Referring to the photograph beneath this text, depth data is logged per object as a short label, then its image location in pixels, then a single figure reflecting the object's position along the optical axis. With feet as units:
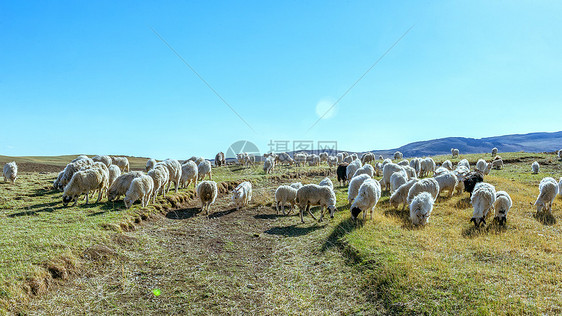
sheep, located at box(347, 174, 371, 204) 51.26
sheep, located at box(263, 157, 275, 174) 109.60
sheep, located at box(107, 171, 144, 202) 47.62
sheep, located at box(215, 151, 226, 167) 139.95
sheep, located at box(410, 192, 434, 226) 37.91
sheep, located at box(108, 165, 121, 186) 55.72
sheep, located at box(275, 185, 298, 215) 50.78
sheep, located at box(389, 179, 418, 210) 47.19
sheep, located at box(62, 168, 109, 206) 43.55
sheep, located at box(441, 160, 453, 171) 94.49
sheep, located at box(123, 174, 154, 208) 43.27
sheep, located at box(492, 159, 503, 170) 113.47
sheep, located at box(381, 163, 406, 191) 67.15
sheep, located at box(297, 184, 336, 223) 44.42
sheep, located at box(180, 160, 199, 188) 65.46
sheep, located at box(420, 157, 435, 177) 92.84
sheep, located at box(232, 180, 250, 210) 53.57
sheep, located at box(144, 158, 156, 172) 78.95
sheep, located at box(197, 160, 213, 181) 77.61
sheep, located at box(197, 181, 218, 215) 49.24
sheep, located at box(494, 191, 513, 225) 37.09
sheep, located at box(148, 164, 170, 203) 49.67
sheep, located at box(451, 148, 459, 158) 172.72
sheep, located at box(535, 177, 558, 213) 42.04
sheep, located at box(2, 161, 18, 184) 63.82
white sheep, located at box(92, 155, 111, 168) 78.03
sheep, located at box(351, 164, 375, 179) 70.91
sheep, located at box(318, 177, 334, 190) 57.44
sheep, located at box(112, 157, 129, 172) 86.47
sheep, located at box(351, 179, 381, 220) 39.73
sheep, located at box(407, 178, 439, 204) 45.50
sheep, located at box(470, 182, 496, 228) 36.65
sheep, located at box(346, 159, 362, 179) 81.00
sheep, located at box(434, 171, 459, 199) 55.67
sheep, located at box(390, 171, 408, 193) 56.13
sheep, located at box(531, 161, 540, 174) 94.34
